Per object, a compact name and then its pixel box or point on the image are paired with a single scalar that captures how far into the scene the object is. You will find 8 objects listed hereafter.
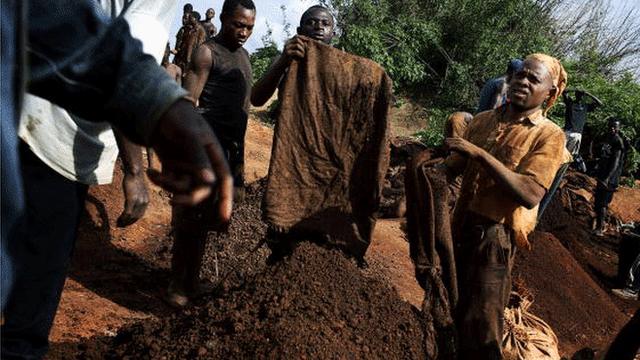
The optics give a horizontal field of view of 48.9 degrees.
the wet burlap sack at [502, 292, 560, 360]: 4.80
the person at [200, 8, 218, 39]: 12.67
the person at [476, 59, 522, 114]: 6.30
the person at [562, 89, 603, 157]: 10.96
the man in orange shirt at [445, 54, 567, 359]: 3.56
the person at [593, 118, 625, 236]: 13.03
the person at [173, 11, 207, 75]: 12.22
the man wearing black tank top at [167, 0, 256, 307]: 4.43
